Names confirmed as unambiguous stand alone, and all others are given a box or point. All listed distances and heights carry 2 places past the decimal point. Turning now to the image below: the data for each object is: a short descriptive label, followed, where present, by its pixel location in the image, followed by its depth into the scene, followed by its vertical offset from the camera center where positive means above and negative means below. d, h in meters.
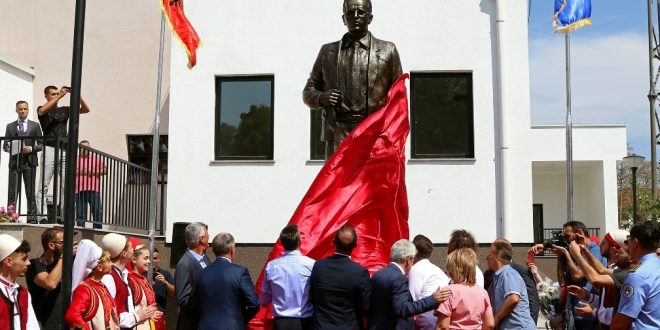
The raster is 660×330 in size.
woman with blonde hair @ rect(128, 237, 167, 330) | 7.97 -0.77
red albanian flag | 15.12 +2.98
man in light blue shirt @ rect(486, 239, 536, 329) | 7.01 -0.75
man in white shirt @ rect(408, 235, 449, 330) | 6.84 -0.60
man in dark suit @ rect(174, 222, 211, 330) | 7.36 -0.58
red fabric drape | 8.02 +0.10
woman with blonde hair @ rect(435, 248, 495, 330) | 6.55 -0.72
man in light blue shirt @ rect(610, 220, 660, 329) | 5.71 -0.57
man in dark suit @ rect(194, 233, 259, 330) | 6.81 -0.73
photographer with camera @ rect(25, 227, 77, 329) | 7.86 -0.72
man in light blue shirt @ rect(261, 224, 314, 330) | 6.73 -0.66
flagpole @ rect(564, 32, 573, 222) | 16.88 +1.50
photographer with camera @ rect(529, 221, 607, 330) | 7.75 -0.52
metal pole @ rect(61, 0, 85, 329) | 5.76 +0.25
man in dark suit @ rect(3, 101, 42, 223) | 12.88 +0.52
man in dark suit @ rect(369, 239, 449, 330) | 6.45 -0.71
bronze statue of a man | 8.54 +1.23
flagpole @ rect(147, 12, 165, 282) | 15.38 +0.78
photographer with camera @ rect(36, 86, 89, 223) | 12.72 +1.02
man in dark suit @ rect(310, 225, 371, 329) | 6.52 -0.66
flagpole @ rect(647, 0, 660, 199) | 33.47 +4.15
